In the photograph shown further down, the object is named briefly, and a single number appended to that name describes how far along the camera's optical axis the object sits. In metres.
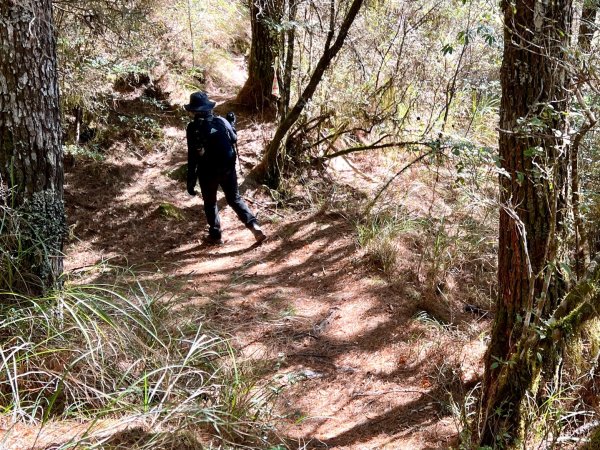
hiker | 7.50
